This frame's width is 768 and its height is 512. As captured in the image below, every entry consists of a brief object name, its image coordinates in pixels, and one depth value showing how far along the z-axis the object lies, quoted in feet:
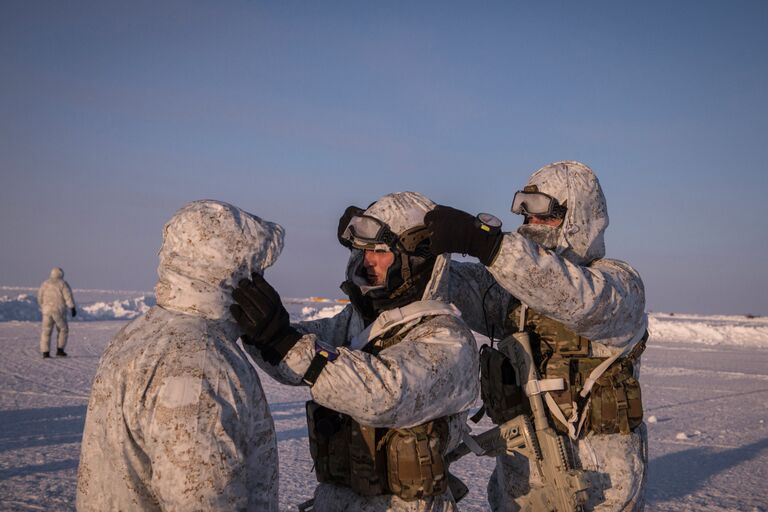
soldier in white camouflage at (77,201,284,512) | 6.55
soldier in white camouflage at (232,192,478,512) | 7.93
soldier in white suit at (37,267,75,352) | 46.70
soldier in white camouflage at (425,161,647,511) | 10.94
